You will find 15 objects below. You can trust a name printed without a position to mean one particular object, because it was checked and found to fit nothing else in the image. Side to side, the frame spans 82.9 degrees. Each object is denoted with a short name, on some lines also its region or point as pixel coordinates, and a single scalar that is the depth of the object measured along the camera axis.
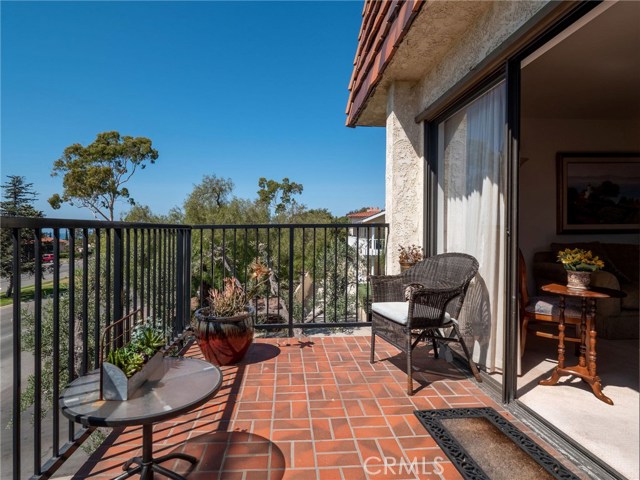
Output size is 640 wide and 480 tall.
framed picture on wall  4.29
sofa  3.30
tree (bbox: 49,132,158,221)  19.86
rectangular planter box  1.23
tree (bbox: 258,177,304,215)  26.75
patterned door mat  1.46
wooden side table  2.16
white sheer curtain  2.33
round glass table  1.13
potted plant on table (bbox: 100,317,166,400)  1.23
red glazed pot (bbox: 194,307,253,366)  2.57
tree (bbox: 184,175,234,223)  10.56
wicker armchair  2.29
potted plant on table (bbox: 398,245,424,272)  3.33
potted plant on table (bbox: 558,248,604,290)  2.23
